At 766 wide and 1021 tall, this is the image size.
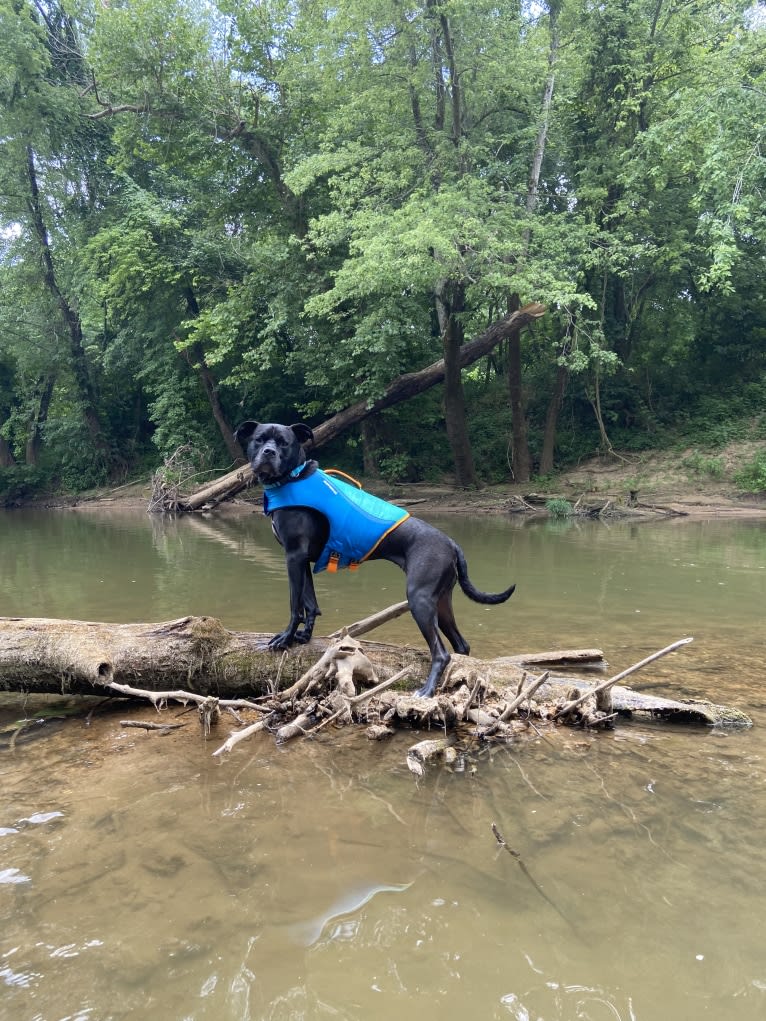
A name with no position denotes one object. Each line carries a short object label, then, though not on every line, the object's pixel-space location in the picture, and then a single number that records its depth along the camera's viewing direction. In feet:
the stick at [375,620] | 15.31
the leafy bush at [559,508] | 58.13
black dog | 14.12
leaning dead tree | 62.85
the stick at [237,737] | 10.91
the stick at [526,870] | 7.04
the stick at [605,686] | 12.03
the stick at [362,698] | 12.24
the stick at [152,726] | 12.69
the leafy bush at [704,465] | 63.81
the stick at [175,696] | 12.85
